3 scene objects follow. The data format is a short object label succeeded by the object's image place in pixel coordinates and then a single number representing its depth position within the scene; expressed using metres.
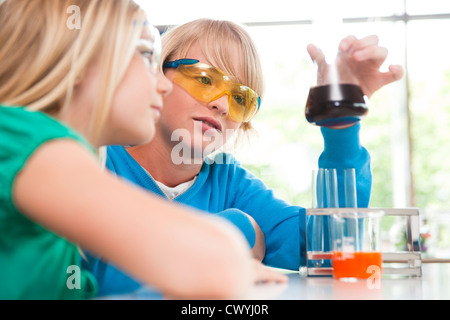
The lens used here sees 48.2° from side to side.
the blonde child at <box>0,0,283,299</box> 0.53
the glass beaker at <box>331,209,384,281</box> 0.99
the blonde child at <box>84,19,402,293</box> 1.33
